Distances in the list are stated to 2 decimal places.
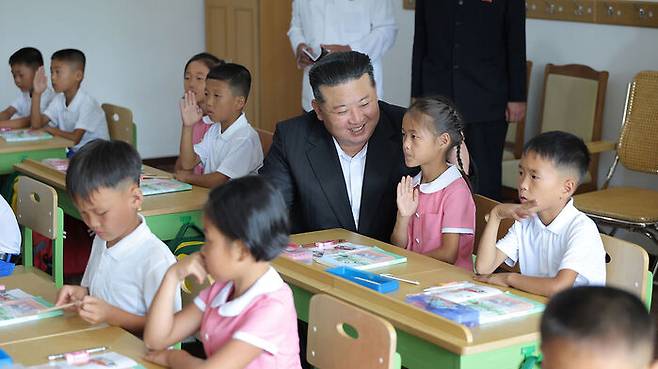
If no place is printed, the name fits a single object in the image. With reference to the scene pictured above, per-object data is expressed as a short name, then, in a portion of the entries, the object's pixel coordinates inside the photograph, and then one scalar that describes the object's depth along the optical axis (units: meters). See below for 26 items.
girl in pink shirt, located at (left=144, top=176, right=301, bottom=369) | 2.01
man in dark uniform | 4.88
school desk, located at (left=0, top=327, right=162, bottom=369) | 2.15
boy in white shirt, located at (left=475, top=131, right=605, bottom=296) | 2.68
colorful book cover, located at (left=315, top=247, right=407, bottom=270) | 2.83
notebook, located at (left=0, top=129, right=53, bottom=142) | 5.04
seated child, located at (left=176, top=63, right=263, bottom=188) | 4.35
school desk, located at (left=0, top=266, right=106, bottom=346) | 2.29
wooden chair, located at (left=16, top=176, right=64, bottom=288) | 3.29
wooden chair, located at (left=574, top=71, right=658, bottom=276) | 4.61
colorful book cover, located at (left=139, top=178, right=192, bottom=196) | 3.93
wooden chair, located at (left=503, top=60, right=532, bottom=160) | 5.87
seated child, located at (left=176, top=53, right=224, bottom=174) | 5.28
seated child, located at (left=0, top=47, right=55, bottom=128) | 6.16
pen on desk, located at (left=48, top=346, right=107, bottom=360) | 2.13
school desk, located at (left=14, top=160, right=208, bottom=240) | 3.66
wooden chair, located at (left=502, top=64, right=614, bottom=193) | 5.43
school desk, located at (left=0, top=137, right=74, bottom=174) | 4.76
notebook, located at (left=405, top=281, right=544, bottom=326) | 2.34
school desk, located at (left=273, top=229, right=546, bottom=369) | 2.23
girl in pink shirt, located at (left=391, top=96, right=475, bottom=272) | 3.16
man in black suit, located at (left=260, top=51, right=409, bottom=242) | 3.36
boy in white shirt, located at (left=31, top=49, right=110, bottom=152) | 5.57
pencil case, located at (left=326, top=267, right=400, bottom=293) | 2.58
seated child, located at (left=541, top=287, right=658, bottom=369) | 1.44
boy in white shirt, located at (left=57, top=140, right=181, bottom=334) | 2.48
